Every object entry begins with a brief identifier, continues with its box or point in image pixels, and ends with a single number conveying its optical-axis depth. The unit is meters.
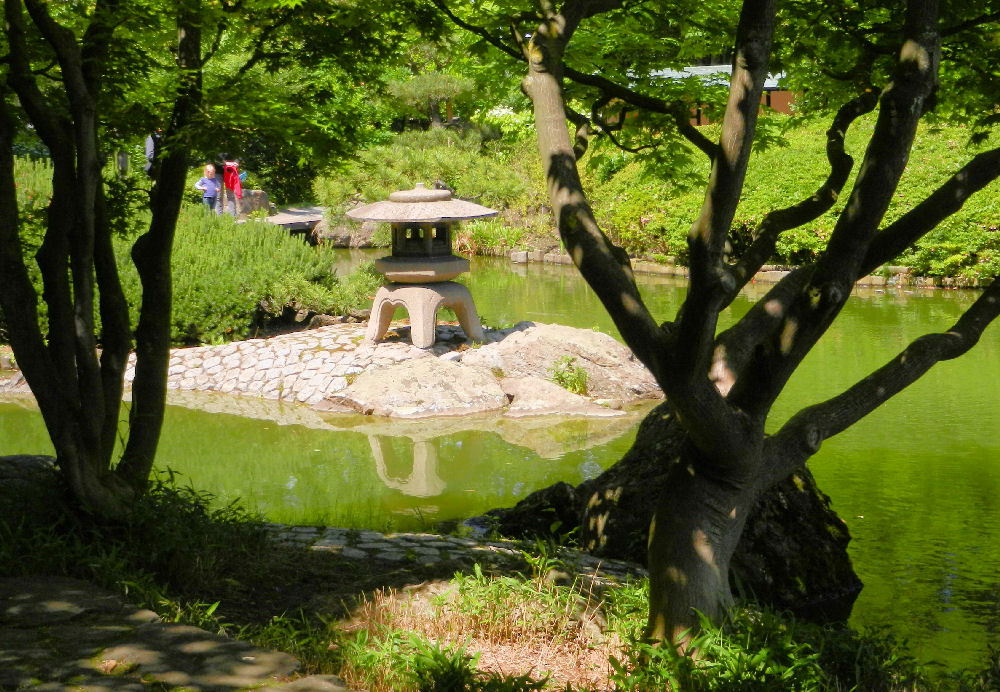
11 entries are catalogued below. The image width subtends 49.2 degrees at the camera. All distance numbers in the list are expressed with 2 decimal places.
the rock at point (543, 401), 11.36
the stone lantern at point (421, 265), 12.91
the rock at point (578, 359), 11.98
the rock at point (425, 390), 11.34
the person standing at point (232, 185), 23.47
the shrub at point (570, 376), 11.85
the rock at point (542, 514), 7.45
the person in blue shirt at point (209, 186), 20.56
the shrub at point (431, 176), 23.80
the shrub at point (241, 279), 13.55
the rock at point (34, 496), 5.09
